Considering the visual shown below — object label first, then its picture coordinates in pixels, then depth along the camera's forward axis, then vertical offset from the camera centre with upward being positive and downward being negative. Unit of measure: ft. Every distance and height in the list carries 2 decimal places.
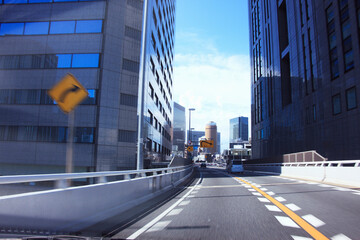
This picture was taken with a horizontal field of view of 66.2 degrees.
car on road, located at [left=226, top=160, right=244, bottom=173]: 105.50 -3.42
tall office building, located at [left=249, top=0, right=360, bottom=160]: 96.78 +38.63
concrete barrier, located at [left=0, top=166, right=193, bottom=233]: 13.29 -3.23
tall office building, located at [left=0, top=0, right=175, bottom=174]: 104.99 +29.77
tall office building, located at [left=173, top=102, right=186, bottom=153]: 461.37 +57.27
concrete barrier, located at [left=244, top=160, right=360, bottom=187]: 45.93 -2.95
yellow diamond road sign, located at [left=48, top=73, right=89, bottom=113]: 19.38 +4.33
